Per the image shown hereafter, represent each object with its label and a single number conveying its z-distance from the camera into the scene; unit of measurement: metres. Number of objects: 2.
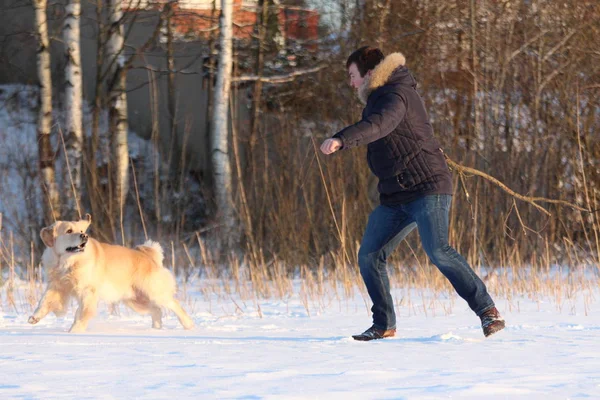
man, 9.98
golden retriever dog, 12.29
